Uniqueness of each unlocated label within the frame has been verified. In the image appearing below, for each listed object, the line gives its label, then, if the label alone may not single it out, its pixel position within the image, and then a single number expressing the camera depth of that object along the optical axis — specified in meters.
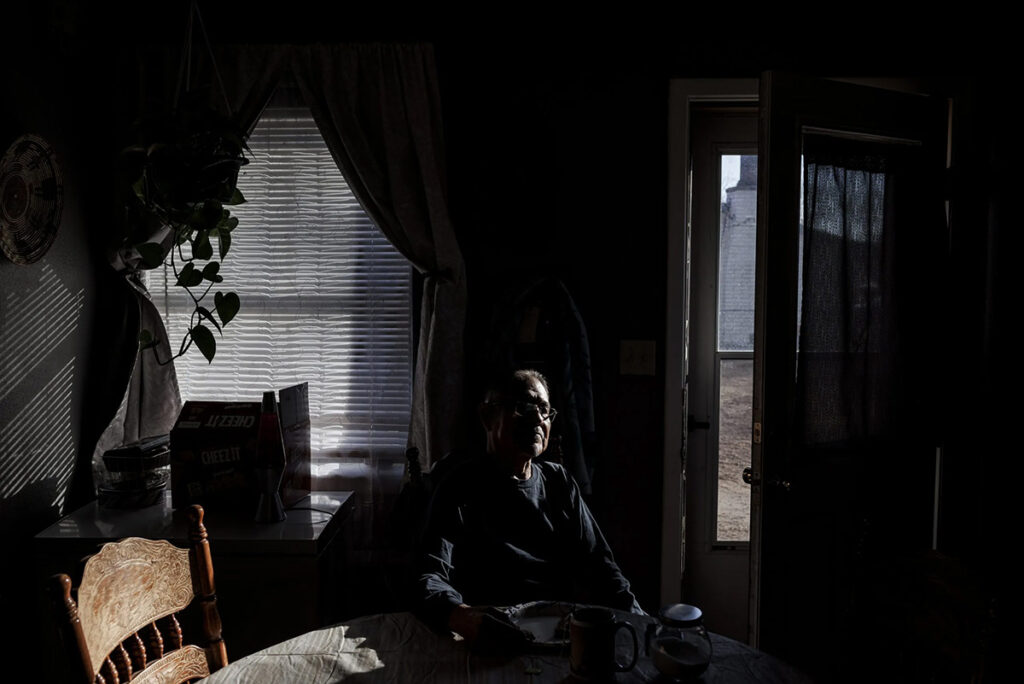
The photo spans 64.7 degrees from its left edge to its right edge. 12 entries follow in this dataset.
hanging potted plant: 2.38
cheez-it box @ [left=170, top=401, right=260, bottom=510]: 2.46
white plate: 1.53
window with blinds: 2.89
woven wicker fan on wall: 2.30
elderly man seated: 2.02
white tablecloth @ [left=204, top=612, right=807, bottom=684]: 1.45
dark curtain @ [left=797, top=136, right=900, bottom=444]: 2.37
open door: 2.27
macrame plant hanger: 2.55
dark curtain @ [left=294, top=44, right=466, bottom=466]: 2.75
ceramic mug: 1.38
